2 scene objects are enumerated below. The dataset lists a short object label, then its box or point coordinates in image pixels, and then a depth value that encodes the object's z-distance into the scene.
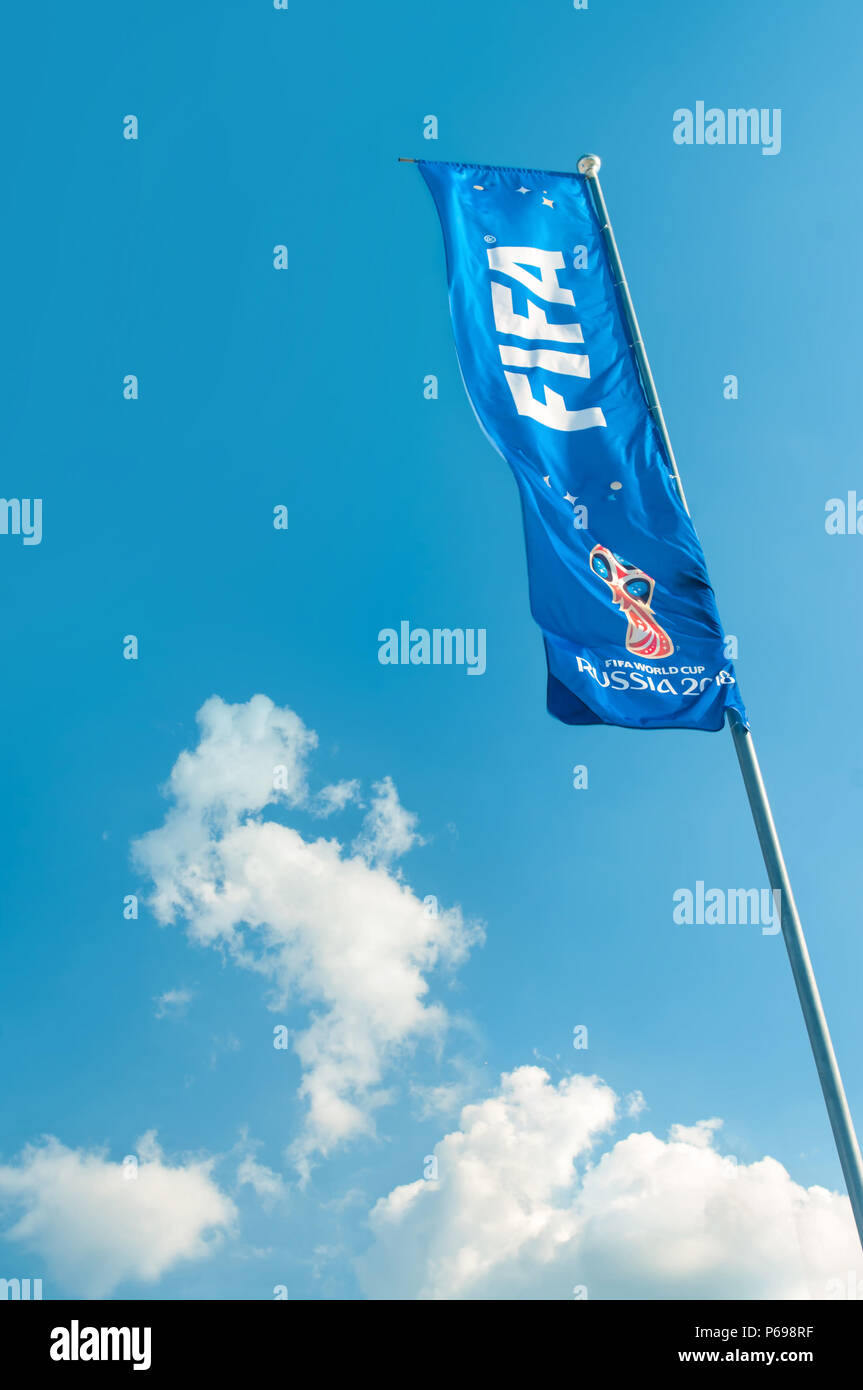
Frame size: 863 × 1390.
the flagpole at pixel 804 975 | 8.19
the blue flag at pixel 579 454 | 10.38
